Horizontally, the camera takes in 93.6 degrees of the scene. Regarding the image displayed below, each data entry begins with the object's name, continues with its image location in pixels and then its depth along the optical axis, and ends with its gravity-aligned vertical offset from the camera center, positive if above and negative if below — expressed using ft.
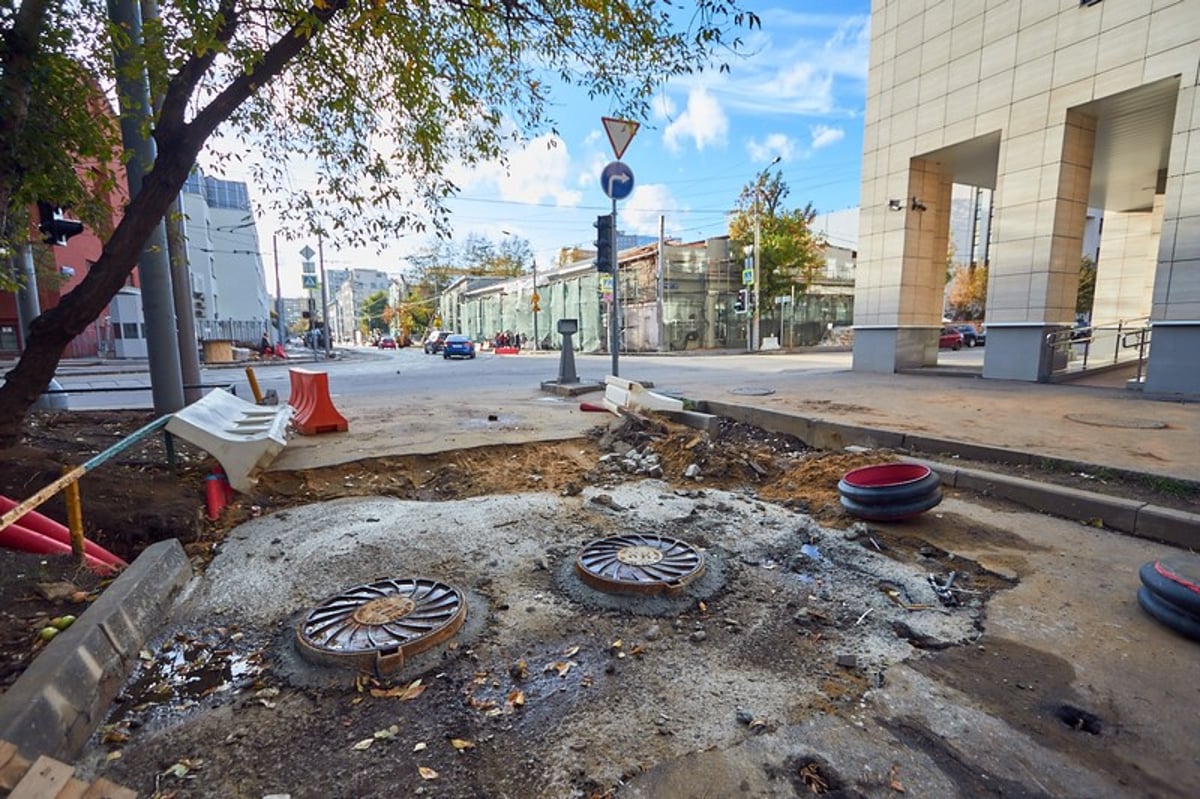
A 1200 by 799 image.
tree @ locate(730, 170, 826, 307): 109.19 +16.01
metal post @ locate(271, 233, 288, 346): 118.93 +4.93
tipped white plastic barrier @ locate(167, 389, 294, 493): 14.98 -3.33
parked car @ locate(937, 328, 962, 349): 99.04 -2.79
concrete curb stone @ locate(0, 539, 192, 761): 6.29 -4.49
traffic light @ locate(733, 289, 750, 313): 100.12 +3.80
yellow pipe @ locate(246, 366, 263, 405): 26.32 -3.02
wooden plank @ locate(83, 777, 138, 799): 5.52 -4.60
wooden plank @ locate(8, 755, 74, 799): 5.22 -4.33
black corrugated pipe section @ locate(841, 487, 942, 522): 13.26 -4.37
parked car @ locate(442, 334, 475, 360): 99.81 -4.45
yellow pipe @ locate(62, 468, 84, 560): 10.21 -3.59
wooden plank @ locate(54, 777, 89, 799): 5.40 -4.49
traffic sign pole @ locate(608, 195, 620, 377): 32.25 +1.04
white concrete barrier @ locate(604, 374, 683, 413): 25.40 -3.46
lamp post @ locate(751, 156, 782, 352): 99.30 +9.45
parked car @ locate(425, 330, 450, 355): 125.47 -4.52
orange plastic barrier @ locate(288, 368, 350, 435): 22.89 -3.75
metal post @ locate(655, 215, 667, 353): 103.19 +7.23
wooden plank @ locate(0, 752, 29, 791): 5.31 -4.32
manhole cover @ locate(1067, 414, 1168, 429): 21.73 -3.89
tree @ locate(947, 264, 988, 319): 147.02 +8.32
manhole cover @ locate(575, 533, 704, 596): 10.28 -4.76
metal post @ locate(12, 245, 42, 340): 27.91 +1.60
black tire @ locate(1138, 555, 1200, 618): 8.63 -4.06
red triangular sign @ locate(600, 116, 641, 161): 27.63 +9.38
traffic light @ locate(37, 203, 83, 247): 17.67 +3.07
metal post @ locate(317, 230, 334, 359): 108.88 +4.31
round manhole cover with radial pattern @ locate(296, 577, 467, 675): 8.12 -4.79
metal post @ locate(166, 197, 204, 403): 24.64 +0.04
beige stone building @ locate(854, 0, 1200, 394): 29.25 +11.77
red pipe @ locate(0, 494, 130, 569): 11.15 -4.22
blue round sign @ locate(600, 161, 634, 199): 29.96 +7.61
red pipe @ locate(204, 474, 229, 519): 14.48 -4.52
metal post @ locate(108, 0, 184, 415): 19.83 +1.08
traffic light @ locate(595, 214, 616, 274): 32.04 +4.57
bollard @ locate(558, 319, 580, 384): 37.57 -2.76
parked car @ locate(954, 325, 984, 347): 111.98 -2.57
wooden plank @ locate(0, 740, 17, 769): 5.43 -4.18
